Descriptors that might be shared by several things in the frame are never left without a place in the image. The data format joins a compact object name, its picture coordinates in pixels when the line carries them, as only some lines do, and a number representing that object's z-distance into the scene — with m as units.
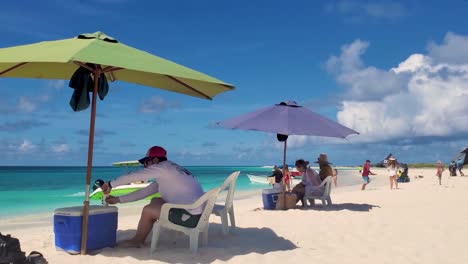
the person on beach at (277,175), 14.72
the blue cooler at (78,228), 4.39
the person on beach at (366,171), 17.97
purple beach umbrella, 7.44
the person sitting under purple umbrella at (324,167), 9.11
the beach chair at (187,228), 4.45
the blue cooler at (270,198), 8.51
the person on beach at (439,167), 21.44
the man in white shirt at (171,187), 4.45
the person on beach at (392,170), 17.70
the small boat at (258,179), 35.90
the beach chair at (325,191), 8.70
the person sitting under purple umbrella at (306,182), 8.72
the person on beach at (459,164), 32.75
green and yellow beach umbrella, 3.64
